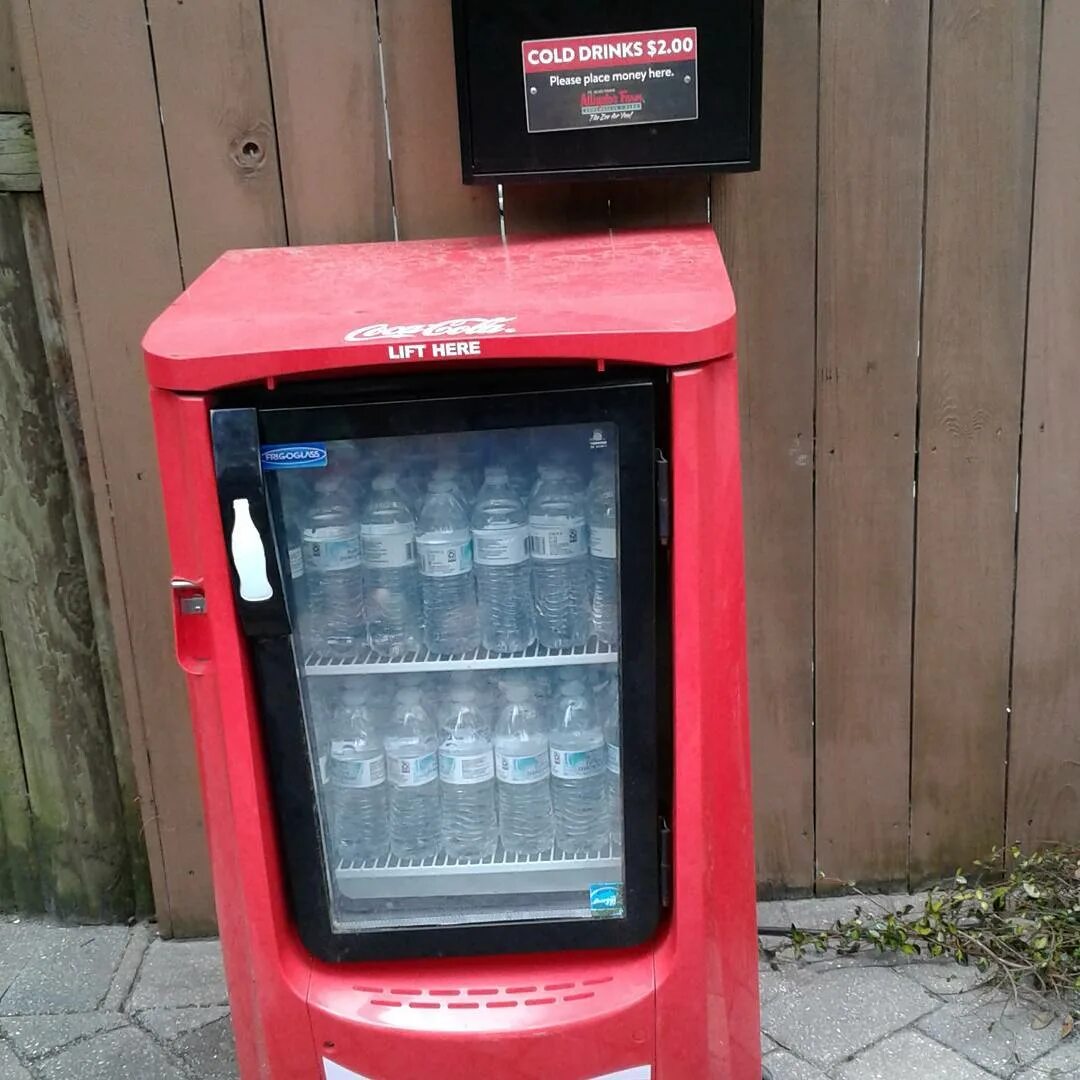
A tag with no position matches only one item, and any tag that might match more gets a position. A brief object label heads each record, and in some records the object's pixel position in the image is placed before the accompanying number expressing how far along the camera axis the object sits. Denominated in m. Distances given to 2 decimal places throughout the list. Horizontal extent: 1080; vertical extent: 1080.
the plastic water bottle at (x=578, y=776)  2.19
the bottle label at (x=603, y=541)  2.03
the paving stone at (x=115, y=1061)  2.55
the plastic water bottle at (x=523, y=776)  2.21
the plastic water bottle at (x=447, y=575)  2.07
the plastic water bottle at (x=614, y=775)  2.14
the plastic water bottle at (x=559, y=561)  2.07
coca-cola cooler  1.81
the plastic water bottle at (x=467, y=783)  2.21
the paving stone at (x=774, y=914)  2.90
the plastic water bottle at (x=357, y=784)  2.18
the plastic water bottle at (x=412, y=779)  2.20
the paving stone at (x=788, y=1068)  2.48
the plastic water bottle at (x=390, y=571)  2.07
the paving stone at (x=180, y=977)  2.77
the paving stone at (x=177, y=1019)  2.68
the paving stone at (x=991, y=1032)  2.48
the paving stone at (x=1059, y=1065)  2.42
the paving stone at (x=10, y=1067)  2.55
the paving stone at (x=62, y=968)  2.77
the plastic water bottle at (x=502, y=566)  2.08
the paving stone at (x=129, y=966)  2.78
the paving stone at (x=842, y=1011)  2.56
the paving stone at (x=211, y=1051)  2.56
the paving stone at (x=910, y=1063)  2.45
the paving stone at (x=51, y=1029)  2.64
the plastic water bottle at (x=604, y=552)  2.00
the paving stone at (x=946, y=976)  2.68
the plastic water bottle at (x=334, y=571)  2.05
